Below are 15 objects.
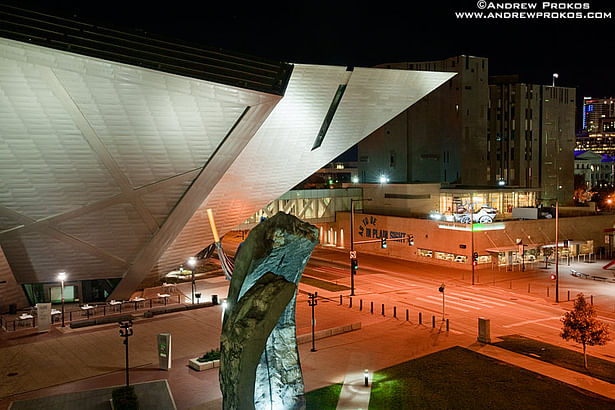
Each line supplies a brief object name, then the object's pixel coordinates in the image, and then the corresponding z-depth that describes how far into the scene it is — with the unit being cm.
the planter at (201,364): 2022
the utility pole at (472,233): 3969
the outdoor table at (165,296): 3194
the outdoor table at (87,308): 2923
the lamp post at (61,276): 2788
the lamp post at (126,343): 1775
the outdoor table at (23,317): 2742
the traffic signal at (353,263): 3353
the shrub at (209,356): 2064
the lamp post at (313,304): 2238
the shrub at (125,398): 1568
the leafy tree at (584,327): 2009
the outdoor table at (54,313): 2861
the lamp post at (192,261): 3291
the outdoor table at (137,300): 3129
